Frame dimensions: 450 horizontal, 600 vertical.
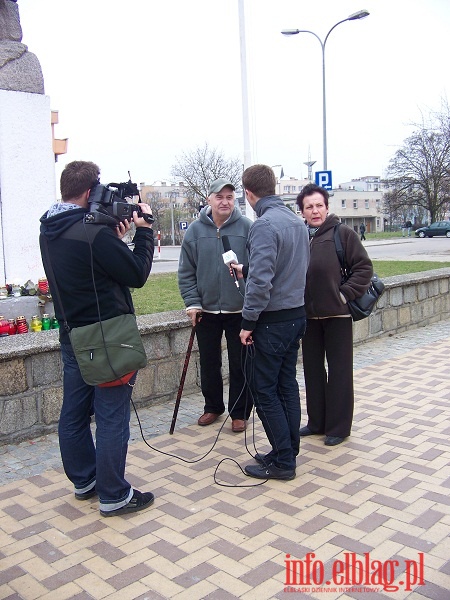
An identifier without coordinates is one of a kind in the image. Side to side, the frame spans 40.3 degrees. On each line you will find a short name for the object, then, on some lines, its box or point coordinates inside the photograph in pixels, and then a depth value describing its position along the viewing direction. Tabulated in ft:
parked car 152.15
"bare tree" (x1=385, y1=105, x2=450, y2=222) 121.29
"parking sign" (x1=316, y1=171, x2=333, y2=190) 52.13
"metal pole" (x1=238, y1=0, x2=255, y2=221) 45.44
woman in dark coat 13.82
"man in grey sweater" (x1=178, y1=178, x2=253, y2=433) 14.76
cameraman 9.93
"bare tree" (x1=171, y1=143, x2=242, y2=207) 143.84
